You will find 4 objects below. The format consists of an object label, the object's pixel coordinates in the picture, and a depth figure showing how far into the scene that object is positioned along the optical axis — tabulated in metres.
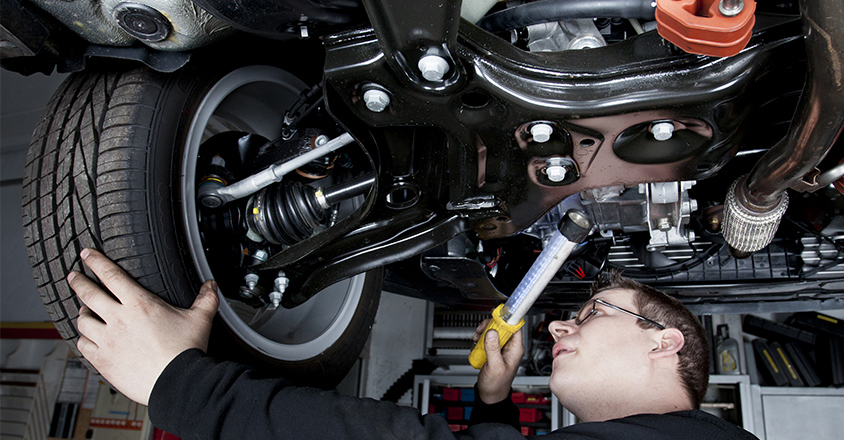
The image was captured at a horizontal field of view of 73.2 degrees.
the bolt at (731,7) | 0.66
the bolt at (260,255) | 1.38
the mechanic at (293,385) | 0.93
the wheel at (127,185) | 1.05
